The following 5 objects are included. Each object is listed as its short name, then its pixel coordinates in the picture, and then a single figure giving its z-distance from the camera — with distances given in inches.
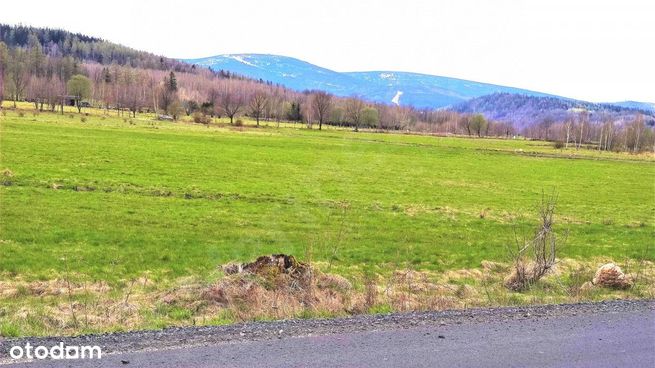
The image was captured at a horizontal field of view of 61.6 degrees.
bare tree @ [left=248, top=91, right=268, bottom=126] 5784.5
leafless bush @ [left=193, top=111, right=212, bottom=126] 4717.0
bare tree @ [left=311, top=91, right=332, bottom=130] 5167.3
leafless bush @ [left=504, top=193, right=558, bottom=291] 518.6
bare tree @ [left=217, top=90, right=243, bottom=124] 5984.3
